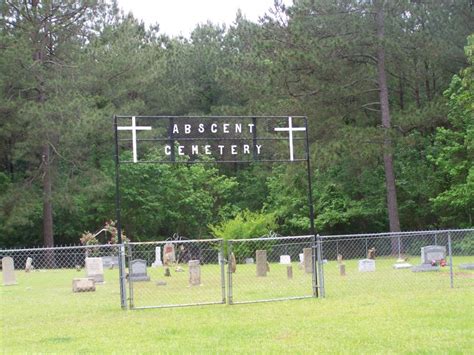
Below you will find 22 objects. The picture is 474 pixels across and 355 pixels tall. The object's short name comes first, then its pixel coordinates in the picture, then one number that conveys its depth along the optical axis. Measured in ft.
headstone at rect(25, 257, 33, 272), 108.93
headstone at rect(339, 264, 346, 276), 75.85
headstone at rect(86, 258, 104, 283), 80.33
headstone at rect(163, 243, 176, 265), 103.09
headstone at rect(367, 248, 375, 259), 93.76
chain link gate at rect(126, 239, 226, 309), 55.72
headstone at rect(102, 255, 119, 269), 112.78
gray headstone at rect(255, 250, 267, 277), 79.92
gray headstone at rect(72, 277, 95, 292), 68.99
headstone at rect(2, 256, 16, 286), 83.56
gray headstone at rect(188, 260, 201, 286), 69.41
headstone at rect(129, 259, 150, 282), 78.35
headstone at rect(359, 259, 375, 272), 79.36
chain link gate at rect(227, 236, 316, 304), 56.70
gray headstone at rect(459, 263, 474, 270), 73.41
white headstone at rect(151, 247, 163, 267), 111.15
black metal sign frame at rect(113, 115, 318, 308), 53.01
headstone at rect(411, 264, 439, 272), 73.67
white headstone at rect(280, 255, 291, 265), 99.59
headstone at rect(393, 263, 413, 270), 80.06
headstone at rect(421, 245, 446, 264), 78.07
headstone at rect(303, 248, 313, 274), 76.64
